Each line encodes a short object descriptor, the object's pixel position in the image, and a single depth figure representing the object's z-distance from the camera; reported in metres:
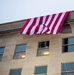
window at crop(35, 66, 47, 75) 18.69
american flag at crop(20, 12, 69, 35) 19.64
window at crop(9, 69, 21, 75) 19.66
